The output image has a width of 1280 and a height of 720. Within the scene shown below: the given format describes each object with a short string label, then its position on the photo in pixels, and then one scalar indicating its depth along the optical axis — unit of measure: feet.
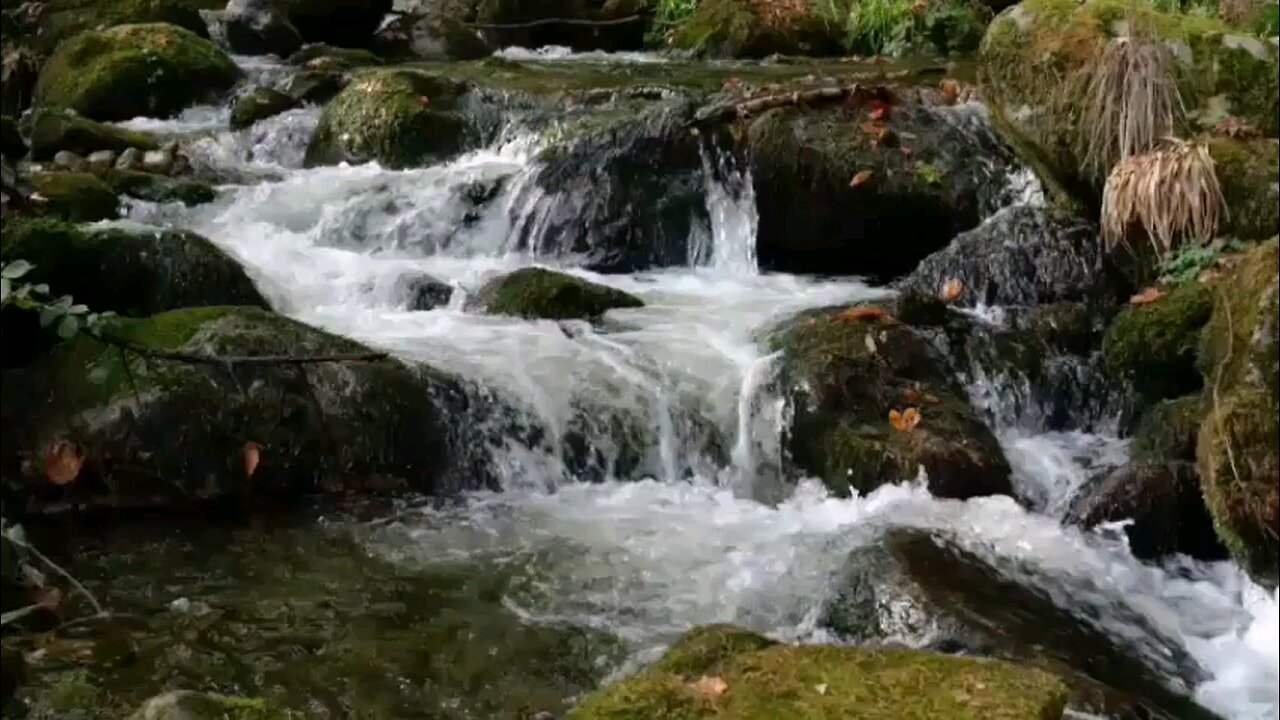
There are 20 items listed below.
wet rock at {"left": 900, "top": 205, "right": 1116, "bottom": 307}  28.68
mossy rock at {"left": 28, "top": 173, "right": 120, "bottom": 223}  31.76
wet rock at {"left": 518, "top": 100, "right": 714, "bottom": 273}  34.50
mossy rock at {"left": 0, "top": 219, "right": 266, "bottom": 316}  25.54
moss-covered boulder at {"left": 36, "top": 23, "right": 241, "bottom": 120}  44.88
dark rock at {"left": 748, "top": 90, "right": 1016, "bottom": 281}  33.12
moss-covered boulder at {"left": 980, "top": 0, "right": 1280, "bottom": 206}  25.70
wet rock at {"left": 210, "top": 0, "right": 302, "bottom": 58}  54.03
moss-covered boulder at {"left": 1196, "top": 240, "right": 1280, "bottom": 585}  14.19
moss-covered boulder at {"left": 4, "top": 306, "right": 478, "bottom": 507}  22.31
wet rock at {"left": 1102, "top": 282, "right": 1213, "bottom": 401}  24.32
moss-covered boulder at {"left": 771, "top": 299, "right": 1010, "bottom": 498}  22.89
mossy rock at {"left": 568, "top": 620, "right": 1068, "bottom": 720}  12.25
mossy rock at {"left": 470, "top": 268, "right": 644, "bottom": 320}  29.17
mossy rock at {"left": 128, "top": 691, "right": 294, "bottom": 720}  12.71
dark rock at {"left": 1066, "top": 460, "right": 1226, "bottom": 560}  21.15
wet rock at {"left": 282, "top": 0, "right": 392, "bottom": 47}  54.90
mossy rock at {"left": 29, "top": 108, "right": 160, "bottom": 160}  37.50
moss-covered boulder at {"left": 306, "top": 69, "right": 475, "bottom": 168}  39.47
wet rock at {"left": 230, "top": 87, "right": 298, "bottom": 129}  43.39
